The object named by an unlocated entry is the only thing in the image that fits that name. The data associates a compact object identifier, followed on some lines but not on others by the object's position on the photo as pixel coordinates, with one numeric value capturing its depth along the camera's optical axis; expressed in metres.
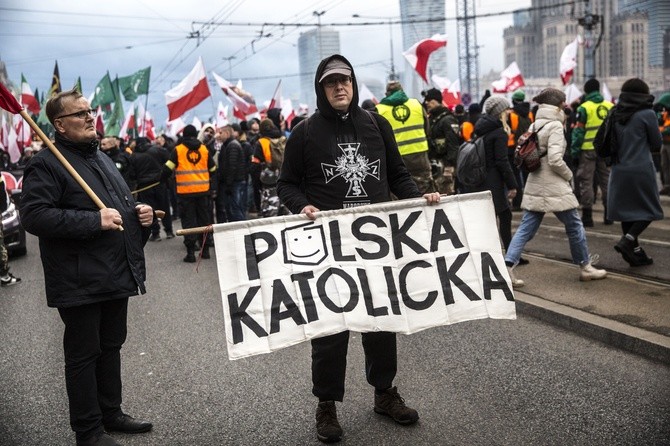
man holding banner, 3.74
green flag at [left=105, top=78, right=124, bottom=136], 18.80
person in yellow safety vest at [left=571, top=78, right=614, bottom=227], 9.93
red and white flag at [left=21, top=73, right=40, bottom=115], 21.34
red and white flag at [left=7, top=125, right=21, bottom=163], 19.36
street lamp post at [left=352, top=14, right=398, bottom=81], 46.64
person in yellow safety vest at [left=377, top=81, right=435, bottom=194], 7.60
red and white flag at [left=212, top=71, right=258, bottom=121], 18.86
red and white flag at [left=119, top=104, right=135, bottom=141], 22.47
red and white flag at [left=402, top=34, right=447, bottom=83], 12.48
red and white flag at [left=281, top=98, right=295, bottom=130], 22.36
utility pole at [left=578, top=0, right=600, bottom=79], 28.98
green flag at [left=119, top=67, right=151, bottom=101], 21.55
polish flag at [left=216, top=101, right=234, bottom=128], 25.30
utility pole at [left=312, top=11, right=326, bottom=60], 25.55
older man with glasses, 3.51
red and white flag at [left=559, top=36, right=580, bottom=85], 16.52
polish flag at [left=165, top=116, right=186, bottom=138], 20.52
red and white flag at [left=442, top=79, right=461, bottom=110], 19.56
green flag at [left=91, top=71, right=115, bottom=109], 21.28
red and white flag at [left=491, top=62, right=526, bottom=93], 20.58
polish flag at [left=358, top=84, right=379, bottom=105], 17.03
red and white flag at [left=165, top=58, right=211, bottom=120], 14.27
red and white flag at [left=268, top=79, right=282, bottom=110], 20.67
